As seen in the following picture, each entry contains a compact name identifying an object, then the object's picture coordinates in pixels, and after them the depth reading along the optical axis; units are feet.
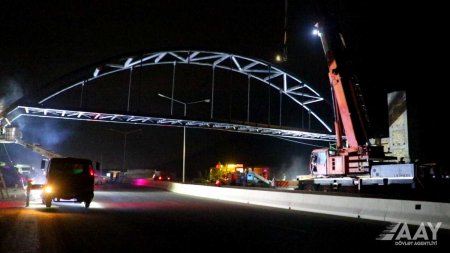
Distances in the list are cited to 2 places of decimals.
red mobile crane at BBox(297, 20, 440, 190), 86.43
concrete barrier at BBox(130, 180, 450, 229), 48.93
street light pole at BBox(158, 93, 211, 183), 165.58
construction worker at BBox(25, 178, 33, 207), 71.20
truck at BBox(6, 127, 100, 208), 69.72
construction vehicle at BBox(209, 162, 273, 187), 188.65
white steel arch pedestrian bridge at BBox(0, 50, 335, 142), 183.83
